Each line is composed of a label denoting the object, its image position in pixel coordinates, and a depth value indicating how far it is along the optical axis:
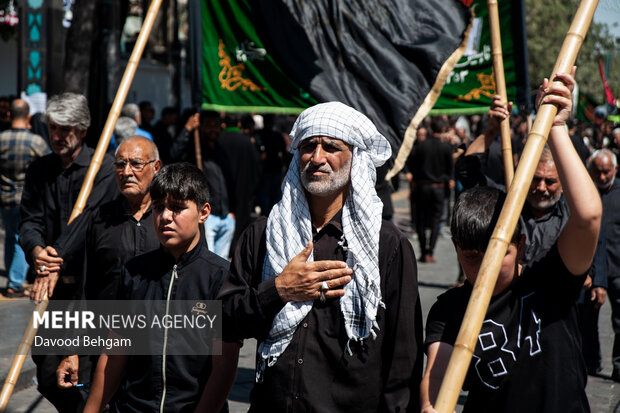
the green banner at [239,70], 6.86
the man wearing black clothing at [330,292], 3.03
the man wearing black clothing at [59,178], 5.15
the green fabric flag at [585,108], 20.77
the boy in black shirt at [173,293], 3.51
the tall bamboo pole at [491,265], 2.41
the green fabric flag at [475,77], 6.96
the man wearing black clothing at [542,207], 4.82
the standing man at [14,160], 10.14
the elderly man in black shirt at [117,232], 4.39
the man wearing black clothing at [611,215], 7.45
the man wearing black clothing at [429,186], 13.46
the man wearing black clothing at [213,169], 9.00
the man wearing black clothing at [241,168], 10.81
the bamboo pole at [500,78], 4.41
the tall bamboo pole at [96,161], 4.71
